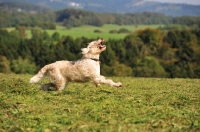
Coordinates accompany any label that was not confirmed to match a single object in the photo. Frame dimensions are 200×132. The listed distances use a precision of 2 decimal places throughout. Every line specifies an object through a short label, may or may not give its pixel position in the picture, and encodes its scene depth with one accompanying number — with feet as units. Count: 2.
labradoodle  41.63
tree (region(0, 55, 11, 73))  229.25
